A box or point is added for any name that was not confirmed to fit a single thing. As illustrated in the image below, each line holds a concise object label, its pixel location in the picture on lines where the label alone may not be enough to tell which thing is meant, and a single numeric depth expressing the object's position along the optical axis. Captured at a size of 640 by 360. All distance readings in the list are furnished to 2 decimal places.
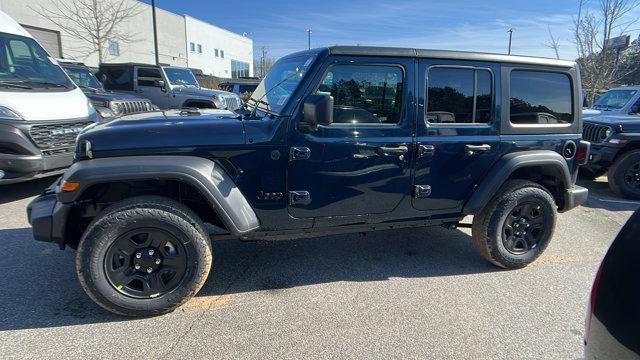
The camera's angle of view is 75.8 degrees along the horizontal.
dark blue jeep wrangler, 2.81
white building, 25.06
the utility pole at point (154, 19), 20.15
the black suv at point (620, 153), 6.36
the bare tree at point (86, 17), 25.50
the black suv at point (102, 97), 7.93
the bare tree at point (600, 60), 14.54
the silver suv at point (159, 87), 11.30
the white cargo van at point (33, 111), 4.87
